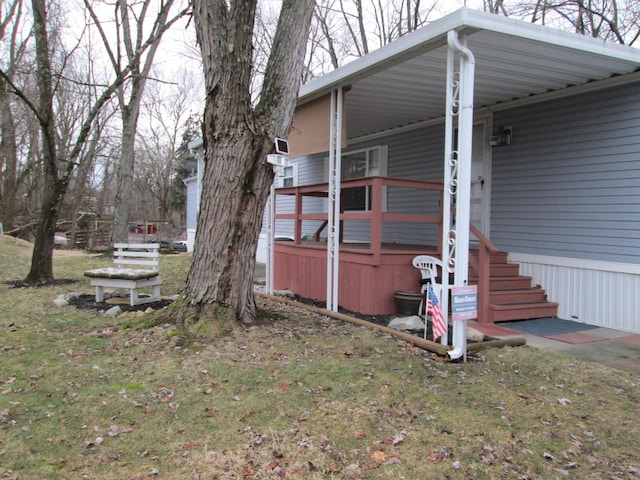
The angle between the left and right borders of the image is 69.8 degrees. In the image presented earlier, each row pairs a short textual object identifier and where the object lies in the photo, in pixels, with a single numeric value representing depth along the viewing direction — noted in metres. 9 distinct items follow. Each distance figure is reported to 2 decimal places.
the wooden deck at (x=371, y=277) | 6.01
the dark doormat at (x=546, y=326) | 5.48
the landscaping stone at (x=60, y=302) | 6.40
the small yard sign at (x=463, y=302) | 4.06
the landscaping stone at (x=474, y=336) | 4.76
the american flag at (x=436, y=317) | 4.38
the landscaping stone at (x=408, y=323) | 5.18
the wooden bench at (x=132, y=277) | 6.35
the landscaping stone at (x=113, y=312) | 5.81
